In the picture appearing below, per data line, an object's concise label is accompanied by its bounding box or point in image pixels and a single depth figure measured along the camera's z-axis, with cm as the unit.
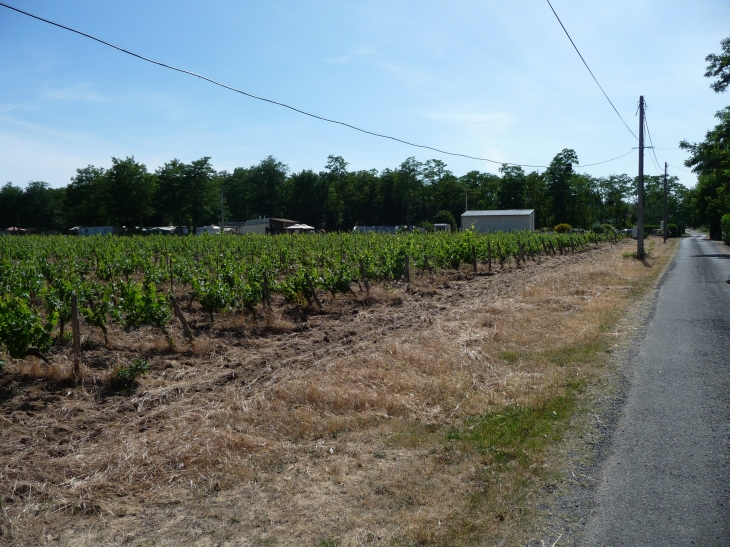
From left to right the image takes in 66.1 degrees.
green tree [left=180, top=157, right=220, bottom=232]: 7962
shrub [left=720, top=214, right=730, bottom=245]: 4500
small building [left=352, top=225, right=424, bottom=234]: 8009
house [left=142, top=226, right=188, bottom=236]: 7300
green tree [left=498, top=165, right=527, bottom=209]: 9075
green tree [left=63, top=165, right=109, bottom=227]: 7950
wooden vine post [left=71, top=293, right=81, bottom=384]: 739
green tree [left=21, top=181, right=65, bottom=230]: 9775
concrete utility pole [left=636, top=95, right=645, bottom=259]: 2683
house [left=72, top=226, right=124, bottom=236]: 7656
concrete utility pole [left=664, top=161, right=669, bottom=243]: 5253
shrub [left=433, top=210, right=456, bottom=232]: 7875
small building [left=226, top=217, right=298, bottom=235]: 7019
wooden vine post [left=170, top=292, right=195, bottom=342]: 931
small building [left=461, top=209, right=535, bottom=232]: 6091
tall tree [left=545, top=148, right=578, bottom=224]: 8725
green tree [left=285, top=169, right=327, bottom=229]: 9325
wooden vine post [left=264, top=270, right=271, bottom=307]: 1199
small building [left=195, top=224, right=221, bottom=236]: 7069
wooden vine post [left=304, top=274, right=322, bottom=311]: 1273
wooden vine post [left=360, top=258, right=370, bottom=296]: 1472
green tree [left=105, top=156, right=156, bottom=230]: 7325
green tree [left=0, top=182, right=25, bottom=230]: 9700
